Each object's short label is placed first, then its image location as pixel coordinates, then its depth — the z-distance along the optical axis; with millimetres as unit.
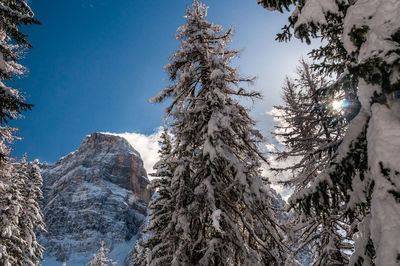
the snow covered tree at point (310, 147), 7691
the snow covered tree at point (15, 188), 7320
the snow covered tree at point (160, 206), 7310
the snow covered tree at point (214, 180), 5832
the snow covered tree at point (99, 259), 28881
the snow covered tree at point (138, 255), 23059
